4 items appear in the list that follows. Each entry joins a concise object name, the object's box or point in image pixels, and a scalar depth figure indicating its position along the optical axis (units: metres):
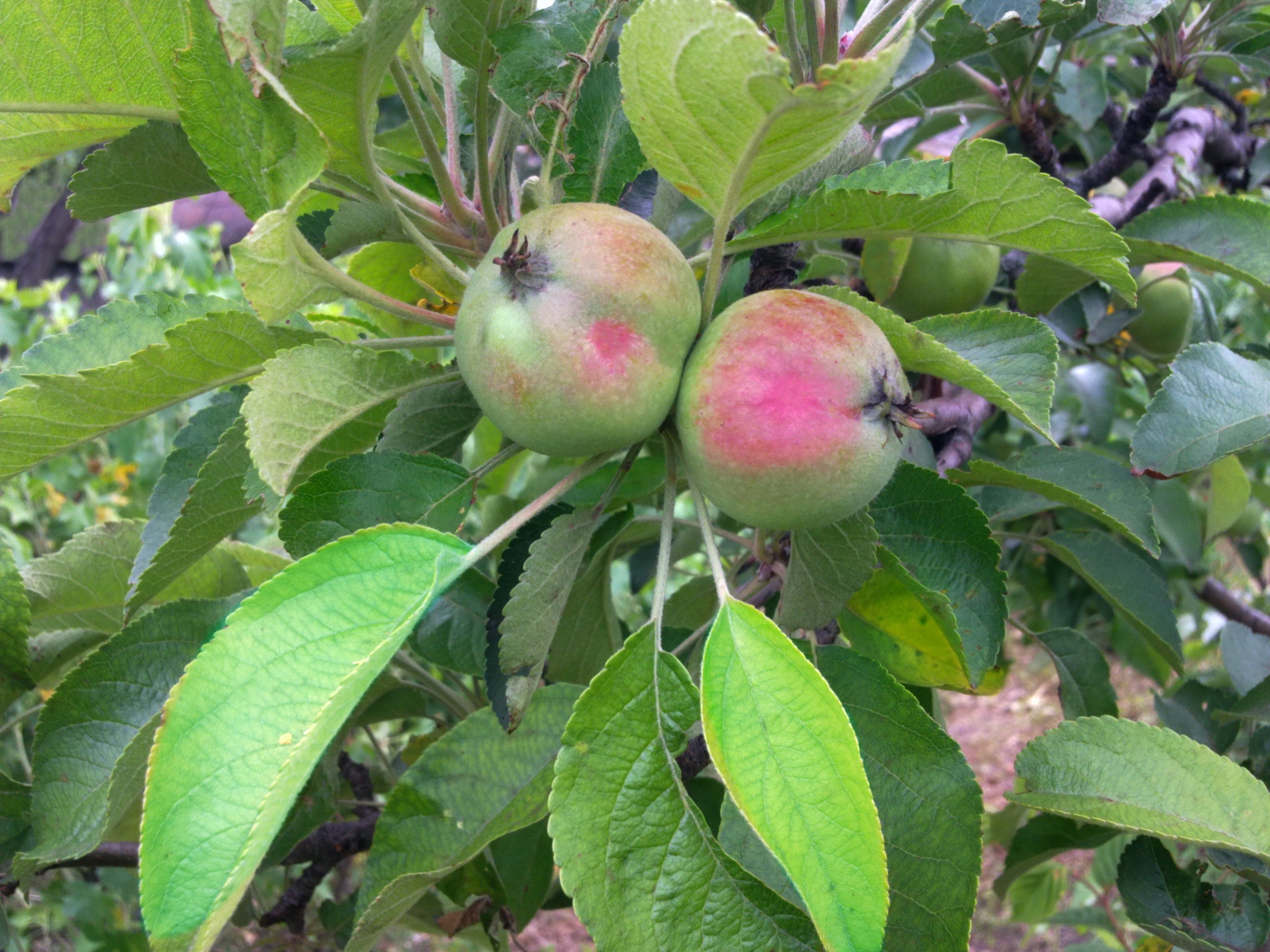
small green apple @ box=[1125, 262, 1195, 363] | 0.52
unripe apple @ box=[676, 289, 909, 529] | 0.22
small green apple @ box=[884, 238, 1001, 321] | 0.40
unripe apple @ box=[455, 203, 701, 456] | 0.22
